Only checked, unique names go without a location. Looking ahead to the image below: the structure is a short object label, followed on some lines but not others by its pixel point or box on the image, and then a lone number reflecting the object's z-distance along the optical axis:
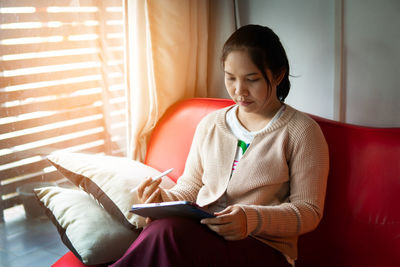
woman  1.11
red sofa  1.28
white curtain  1.90
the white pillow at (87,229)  1.34
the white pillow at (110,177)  1.42
